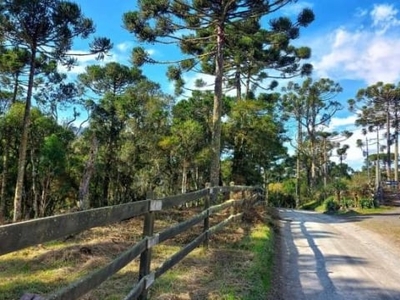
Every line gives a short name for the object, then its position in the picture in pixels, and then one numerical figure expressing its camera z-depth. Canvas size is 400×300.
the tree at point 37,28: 14.54
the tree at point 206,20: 13.74
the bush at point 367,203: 21.29
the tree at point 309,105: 46.28
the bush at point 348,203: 22.43
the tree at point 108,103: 23.45
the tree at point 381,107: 40.62
